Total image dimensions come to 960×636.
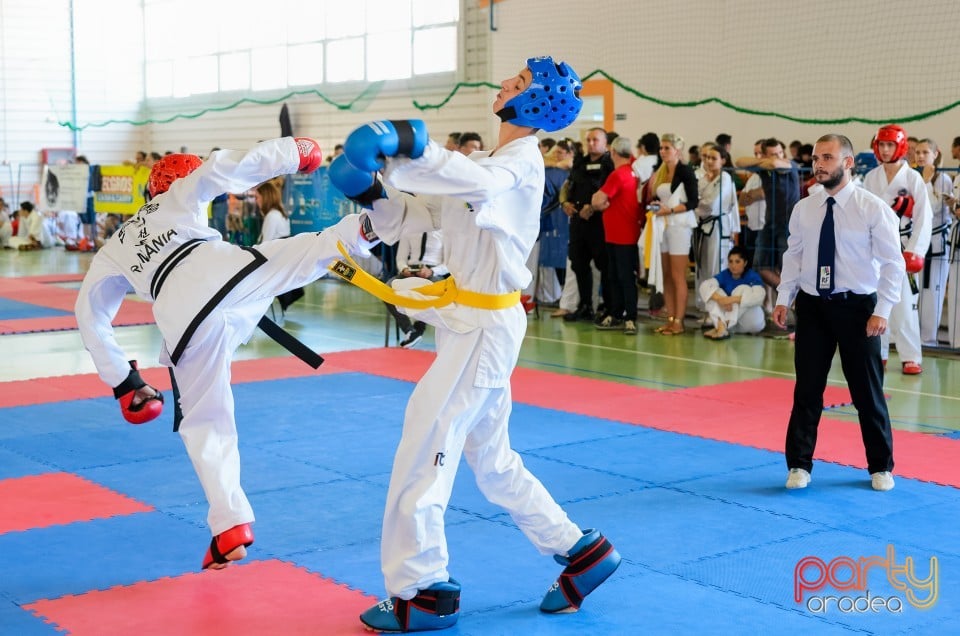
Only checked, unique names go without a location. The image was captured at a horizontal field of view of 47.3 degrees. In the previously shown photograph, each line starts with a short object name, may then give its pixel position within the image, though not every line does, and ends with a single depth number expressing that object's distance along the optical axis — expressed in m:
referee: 5.48
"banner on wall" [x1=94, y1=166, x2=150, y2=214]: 18.80
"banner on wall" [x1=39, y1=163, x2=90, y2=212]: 20.95
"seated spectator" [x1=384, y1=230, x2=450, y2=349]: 9.03
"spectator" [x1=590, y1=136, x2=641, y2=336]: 10.97
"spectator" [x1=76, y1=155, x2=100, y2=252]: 21.06
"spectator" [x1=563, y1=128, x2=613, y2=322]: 11.33
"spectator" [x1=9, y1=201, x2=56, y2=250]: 22.47
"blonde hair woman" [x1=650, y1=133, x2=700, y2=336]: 10.72
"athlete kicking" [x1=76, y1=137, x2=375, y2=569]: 4.22
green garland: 12.09
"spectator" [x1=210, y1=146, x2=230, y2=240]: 16.16
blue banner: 14.71
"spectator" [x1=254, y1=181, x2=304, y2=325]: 11.90
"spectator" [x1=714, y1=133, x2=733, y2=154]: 13.20
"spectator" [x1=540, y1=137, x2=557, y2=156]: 13.87
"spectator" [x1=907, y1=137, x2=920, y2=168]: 10.33
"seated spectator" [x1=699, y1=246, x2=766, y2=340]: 10.72
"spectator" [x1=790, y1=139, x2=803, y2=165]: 12.56
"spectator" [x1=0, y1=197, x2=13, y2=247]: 22.94
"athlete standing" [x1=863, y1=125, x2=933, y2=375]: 7.95
